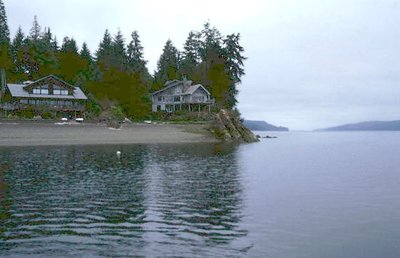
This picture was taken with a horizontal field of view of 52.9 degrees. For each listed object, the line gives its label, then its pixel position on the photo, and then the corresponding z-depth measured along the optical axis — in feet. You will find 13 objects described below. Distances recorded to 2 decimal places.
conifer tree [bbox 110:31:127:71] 413.59
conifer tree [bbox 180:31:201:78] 457.68
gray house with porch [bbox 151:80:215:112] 384.06
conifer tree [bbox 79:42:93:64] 463.09
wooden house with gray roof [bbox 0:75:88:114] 315.58
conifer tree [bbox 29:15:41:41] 471.62
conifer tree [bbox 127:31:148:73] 441.11
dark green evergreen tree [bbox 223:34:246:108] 413.39
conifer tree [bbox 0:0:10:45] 420.44
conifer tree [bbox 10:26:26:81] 384.47
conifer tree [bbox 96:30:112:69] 433.15
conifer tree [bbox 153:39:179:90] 469.61
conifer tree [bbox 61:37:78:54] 439.71
